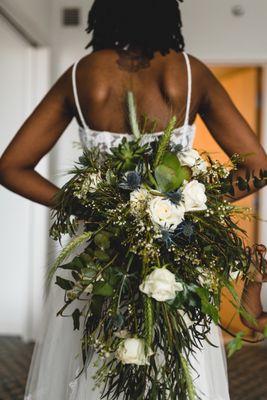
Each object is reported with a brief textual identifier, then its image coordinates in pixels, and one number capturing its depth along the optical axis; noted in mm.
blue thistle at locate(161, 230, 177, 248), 1210
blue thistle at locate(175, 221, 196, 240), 1219
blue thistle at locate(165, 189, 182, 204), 1225
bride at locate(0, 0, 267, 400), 1599
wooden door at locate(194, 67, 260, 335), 5715
